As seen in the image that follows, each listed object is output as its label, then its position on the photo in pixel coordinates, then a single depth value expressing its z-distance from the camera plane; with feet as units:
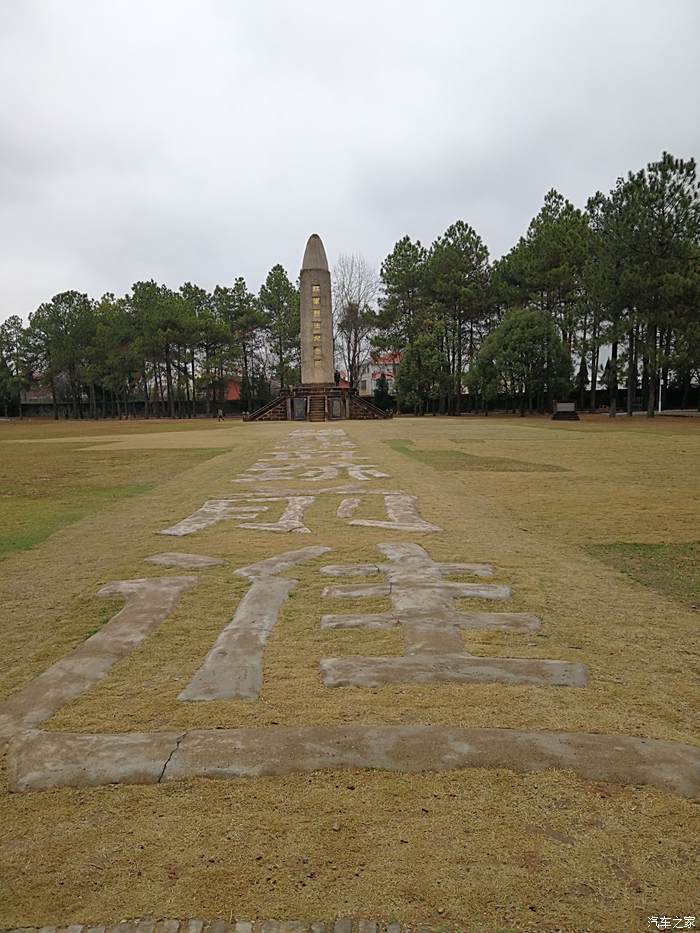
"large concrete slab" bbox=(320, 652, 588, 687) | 9.71
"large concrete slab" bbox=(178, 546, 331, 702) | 9.49
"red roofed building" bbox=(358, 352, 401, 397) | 183.78
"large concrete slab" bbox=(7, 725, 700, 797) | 7.26
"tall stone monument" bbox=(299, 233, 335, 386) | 138.31
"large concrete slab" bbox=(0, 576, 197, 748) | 9.03
